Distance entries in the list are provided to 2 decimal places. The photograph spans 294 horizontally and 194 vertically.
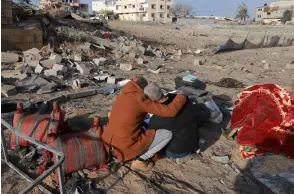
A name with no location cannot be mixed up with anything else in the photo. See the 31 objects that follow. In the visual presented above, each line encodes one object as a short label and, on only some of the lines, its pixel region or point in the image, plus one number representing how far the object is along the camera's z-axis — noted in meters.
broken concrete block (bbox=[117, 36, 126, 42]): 13.23
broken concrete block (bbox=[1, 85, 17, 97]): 5.73
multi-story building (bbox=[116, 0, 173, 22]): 65.12
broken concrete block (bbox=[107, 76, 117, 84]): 7.14
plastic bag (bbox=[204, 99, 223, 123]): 4.79
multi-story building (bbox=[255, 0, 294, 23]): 58.24
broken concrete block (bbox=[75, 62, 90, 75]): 7.87
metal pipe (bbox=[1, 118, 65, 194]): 1.69
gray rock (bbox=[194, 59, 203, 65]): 10.96
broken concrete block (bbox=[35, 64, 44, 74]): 7.47
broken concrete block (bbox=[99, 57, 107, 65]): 9.38
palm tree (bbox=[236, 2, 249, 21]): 68.81
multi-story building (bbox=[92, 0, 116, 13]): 78.44
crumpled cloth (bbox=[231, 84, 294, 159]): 3.77
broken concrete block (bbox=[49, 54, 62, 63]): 8.25
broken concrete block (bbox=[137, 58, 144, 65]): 10.34
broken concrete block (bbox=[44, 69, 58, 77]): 7.24
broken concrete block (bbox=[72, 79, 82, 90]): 6.64
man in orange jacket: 3.15
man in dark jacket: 3.44
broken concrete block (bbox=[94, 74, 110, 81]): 7.36
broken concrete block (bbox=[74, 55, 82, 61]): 9.19
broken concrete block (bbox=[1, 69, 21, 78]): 7.20
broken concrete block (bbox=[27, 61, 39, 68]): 7.95
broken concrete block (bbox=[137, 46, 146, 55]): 11.93
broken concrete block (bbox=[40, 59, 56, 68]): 7.97
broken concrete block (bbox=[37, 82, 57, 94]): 6.04
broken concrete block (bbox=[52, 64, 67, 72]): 7.50
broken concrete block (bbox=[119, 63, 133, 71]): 9.09
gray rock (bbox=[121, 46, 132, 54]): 11.47
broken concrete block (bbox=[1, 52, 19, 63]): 8.66
